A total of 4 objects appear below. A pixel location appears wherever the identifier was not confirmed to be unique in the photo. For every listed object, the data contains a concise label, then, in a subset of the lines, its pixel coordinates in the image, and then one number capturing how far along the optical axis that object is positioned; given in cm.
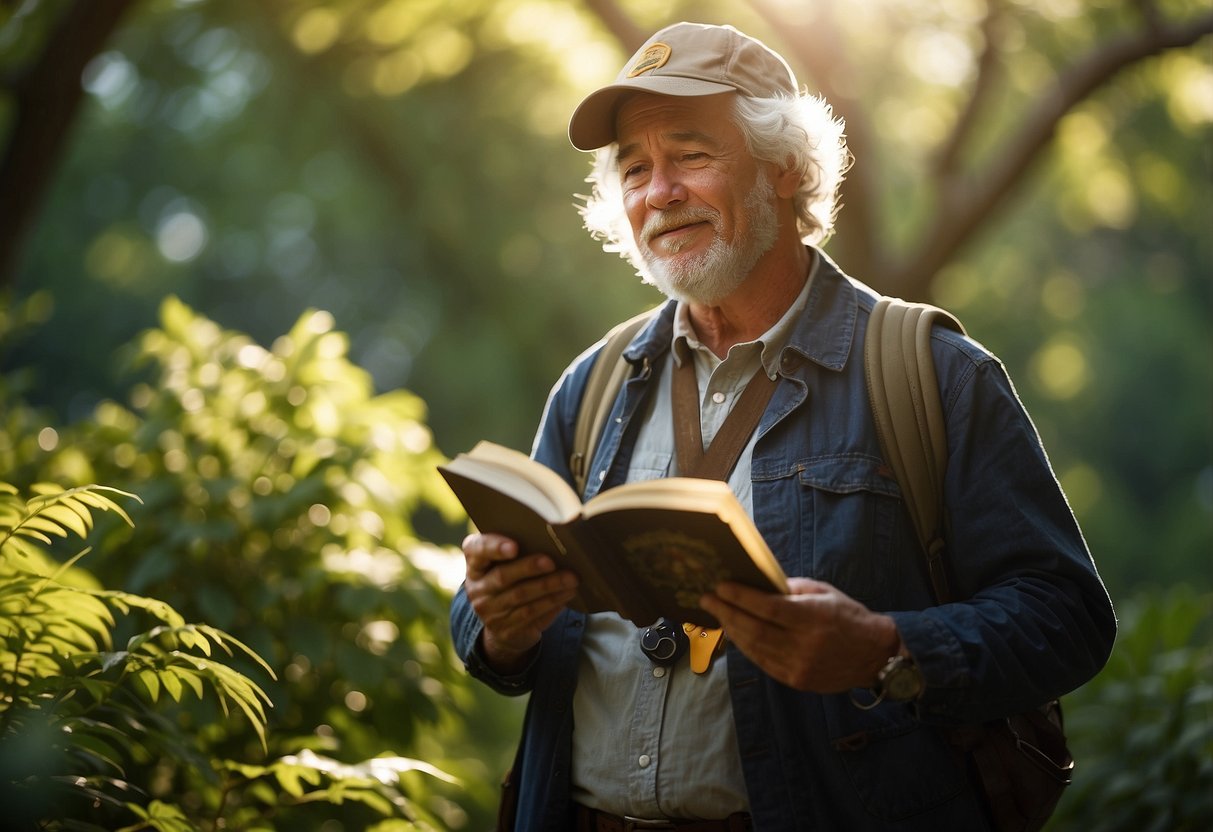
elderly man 222
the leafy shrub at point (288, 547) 349
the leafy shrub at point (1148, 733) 423
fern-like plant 236
